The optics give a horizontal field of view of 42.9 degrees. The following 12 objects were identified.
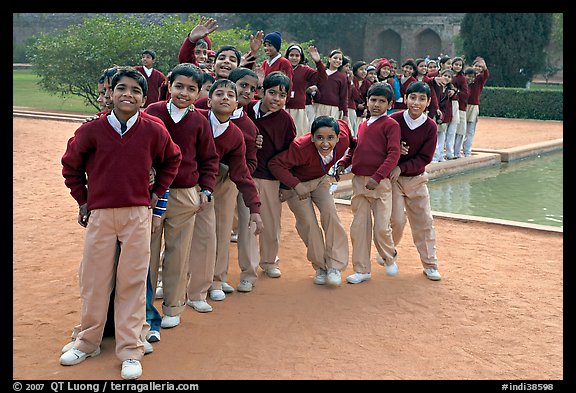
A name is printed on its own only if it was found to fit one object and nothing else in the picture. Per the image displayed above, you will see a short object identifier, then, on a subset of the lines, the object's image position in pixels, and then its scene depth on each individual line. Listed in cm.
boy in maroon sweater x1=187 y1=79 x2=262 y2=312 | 474
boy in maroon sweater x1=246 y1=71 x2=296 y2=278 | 520
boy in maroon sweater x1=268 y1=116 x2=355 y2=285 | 526
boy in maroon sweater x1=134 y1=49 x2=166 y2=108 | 905
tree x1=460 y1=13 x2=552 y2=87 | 2298
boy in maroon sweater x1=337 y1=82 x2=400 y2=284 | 536
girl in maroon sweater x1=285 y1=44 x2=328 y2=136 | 905
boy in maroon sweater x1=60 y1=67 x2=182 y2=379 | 376
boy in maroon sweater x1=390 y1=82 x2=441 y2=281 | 554
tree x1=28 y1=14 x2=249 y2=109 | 1930
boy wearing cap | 784
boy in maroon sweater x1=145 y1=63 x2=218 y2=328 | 442
